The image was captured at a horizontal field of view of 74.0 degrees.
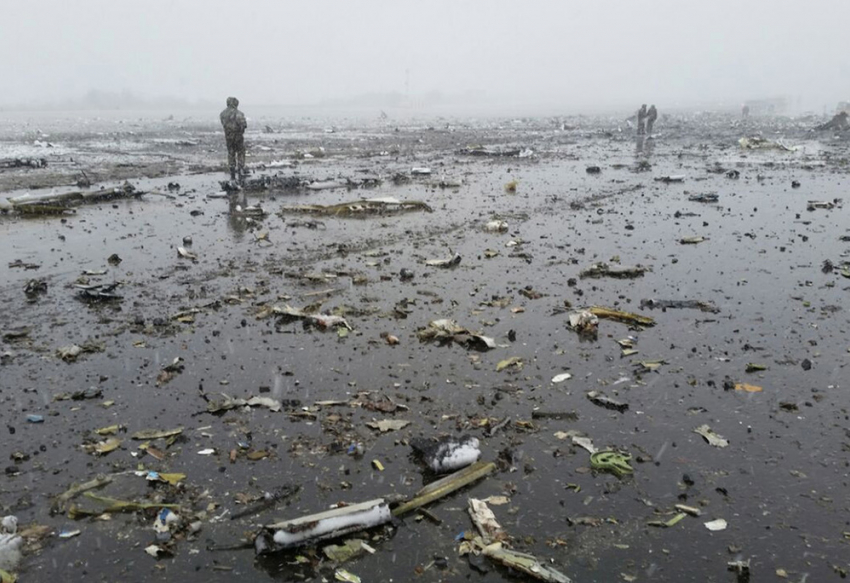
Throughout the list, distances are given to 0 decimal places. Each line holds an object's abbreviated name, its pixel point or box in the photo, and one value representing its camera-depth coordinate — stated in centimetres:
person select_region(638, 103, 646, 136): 3622
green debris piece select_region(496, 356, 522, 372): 609
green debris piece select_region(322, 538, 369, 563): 360
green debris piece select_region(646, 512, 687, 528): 389
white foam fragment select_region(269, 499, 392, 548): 364
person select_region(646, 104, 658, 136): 3542
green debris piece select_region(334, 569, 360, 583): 343
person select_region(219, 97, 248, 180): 1585
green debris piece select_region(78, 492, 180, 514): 398
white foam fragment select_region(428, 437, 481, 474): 441
